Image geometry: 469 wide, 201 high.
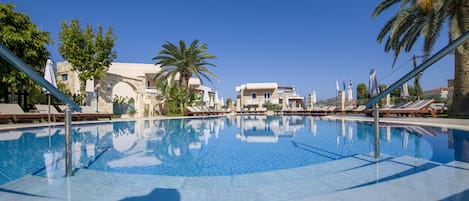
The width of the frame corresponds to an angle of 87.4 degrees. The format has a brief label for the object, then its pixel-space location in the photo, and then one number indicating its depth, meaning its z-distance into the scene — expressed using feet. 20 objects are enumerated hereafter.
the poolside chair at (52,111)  46.26
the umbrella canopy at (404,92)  64.64
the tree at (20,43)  43.80
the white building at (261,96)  125.39
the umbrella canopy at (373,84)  39.88
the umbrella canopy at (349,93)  77.20
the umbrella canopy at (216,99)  96.01
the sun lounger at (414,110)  49.01
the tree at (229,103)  134.95
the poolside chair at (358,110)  70.25
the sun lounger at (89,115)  50.67
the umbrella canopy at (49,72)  34.55
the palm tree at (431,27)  33.78
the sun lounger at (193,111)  80.59
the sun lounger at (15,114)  39.59
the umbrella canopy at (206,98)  90.17
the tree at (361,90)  172.23
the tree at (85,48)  62.13
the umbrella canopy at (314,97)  105.81
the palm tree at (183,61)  78.07
